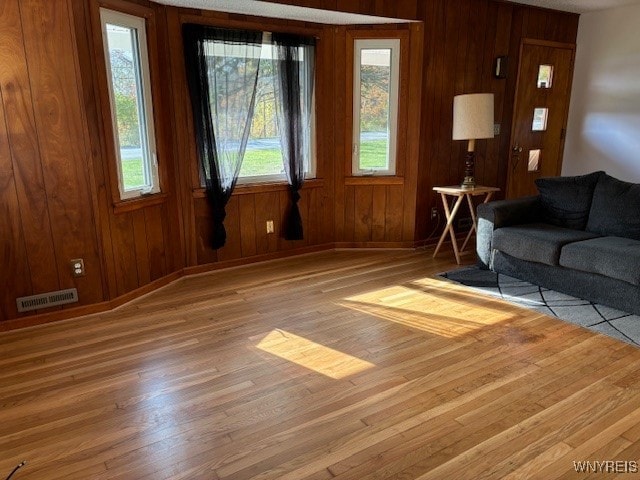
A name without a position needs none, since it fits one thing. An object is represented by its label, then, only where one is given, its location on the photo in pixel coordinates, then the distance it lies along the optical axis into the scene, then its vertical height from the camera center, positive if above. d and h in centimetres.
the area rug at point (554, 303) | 298 -128
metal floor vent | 305 -114
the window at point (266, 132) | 406 -6
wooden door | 512 +12
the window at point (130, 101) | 325 +17
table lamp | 416 +7
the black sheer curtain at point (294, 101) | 409 +21
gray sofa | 314 -85
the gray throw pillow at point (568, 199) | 386 -63
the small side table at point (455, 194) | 426 -67
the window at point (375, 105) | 440 +18
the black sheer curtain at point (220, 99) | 371 +21
